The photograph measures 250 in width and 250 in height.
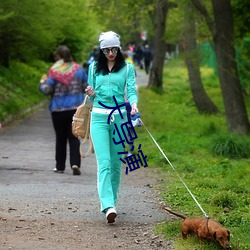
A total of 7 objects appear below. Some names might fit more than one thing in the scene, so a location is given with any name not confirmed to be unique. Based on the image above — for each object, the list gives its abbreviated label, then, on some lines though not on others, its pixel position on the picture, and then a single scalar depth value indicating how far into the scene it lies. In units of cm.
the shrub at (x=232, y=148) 1346
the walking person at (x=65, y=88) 1128
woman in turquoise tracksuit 764
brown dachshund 610
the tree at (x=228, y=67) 1625
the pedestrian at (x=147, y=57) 5078
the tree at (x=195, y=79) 2435
